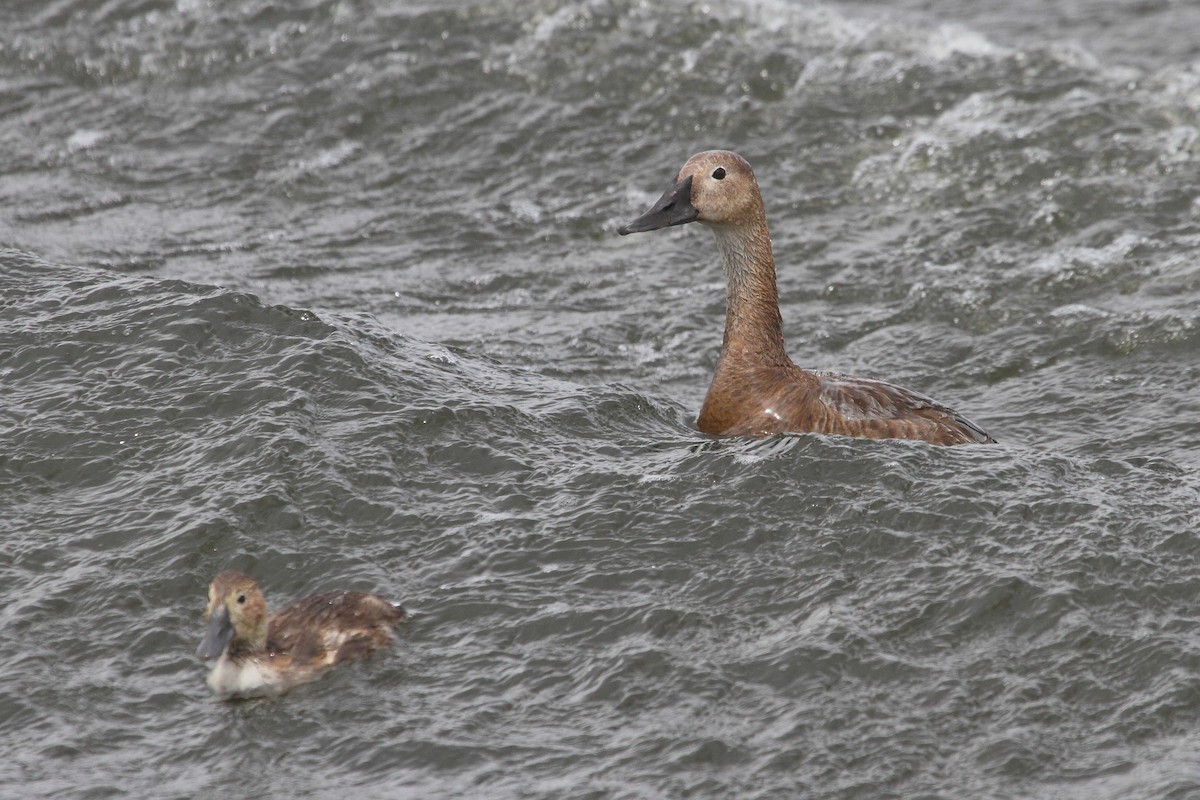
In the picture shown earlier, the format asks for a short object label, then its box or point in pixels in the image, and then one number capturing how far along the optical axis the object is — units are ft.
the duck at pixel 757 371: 49.19
